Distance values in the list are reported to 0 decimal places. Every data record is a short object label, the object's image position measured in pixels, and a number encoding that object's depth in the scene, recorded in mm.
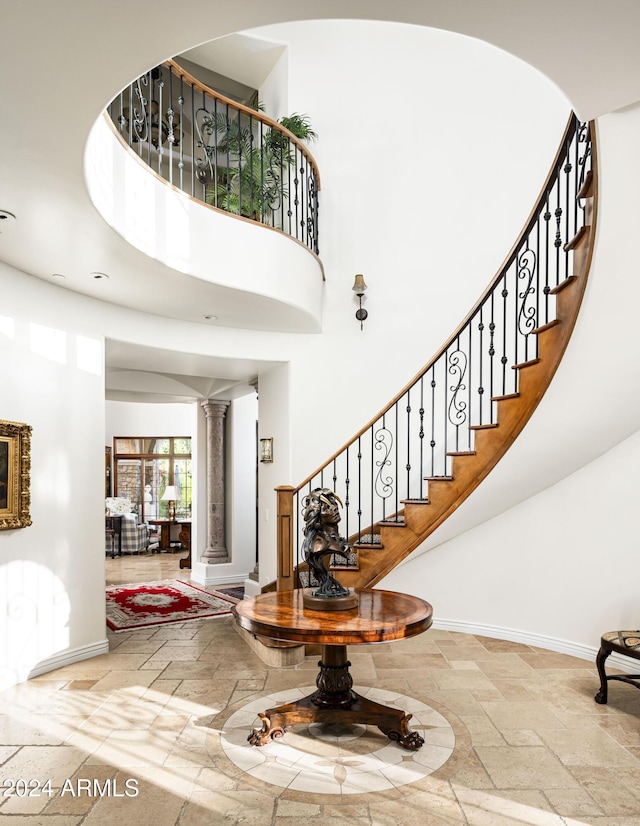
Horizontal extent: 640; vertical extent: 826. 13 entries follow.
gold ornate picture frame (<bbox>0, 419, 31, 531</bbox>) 4168
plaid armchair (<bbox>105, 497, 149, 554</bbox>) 11320
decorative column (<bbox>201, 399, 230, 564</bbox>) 8492
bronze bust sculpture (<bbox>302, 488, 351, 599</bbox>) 3381
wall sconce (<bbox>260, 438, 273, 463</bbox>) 6570
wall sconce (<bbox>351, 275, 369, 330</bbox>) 6270
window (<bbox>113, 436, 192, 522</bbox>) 13141
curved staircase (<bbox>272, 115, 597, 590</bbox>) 3639
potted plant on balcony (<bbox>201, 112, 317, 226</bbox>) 5605
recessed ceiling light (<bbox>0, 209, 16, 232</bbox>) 3328
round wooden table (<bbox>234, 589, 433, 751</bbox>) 2918
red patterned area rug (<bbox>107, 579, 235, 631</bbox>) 6110
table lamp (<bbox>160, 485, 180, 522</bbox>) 11908
